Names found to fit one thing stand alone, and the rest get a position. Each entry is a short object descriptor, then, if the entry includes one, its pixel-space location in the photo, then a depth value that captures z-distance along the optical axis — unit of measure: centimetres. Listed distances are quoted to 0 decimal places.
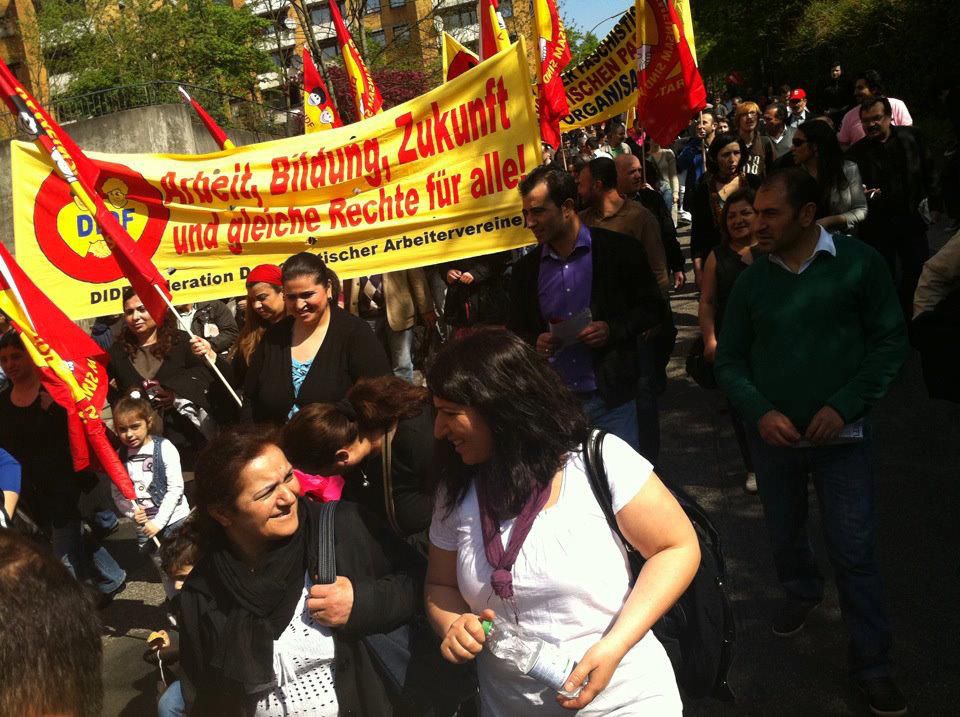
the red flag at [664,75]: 730
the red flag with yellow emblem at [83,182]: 501
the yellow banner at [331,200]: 536
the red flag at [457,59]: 831
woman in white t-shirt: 241
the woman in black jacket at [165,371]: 587
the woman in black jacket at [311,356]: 454
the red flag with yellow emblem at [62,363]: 482
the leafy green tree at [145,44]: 3120
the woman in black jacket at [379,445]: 352
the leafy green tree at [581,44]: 4488
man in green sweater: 365
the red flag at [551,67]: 742
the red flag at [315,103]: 1027
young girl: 541
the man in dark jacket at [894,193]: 746
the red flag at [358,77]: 910
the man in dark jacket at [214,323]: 753
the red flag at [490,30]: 799
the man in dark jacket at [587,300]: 458
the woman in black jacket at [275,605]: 278
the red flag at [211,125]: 720
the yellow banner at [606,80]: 836
